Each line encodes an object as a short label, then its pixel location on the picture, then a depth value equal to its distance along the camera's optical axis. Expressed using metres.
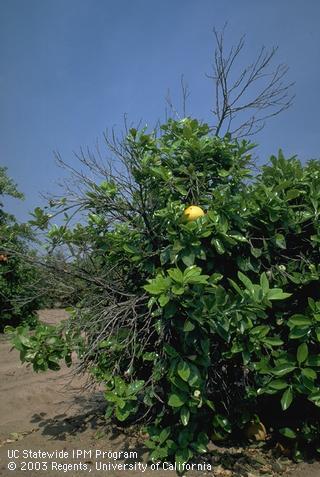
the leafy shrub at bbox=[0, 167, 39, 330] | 9.99
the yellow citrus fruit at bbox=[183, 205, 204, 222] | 2.90
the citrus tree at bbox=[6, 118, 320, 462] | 2.69
